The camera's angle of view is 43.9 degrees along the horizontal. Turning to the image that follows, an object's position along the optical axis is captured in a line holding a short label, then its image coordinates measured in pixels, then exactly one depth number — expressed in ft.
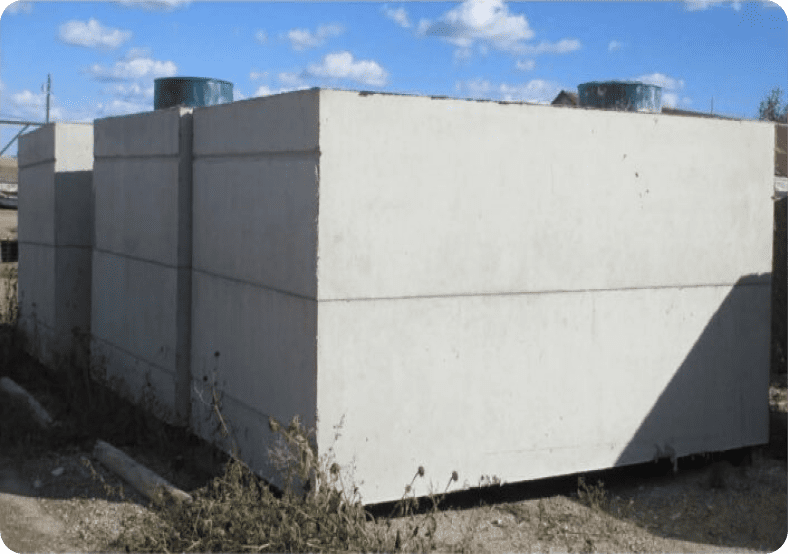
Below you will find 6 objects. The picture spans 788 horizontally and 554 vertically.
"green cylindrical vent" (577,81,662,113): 25.59
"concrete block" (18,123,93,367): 34.17
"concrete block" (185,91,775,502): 19.43
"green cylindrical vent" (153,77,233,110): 28.12
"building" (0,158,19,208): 98.04
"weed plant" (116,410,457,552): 17.61
